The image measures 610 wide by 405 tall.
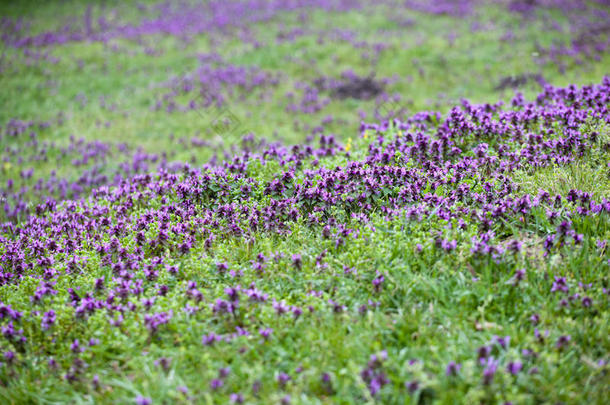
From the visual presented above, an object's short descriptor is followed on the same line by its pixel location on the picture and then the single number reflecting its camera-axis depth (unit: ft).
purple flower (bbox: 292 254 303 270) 15.60
